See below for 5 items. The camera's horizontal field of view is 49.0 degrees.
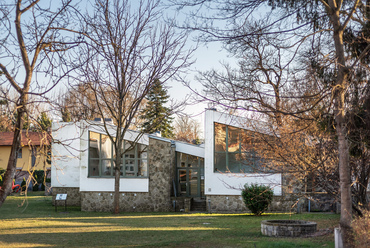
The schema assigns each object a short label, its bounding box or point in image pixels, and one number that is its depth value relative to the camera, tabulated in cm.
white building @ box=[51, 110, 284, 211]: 2127
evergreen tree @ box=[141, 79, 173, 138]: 4422
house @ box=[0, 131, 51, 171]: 4175
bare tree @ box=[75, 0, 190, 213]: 2130
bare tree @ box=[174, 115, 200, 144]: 5081
